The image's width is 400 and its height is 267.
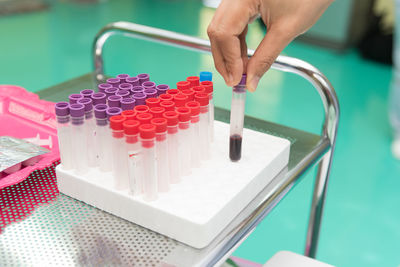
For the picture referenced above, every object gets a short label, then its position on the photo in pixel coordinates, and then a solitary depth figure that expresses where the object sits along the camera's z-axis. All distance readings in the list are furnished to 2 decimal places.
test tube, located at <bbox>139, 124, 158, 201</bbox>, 0.87
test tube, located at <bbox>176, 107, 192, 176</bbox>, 0.95
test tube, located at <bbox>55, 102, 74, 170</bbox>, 0.96
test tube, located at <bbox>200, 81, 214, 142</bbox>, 1.09
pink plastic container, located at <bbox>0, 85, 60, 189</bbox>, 1.12
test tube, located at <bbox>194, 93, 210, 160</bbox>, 1.03
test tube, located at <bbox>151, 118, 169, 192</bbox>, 0.90
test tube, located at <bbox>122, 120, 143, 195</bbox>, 0.87
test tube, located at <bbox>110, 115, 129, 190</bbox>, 0.90
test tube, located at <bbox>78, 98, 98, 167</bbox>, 0.98
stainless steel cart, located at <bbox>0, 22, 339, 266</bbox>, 0.82
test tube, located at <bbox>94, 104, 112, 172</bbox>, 0.96
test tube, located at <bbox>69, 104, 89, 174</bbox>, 0.96
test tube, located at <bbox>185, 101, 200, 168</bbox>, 0.98
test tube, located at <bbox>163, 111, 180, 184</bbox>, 0.93
